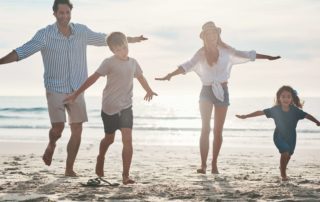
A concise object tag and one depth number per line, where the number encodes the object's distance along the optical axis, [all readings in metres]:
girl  7.46
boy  6.51
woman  8.09
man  7.26
